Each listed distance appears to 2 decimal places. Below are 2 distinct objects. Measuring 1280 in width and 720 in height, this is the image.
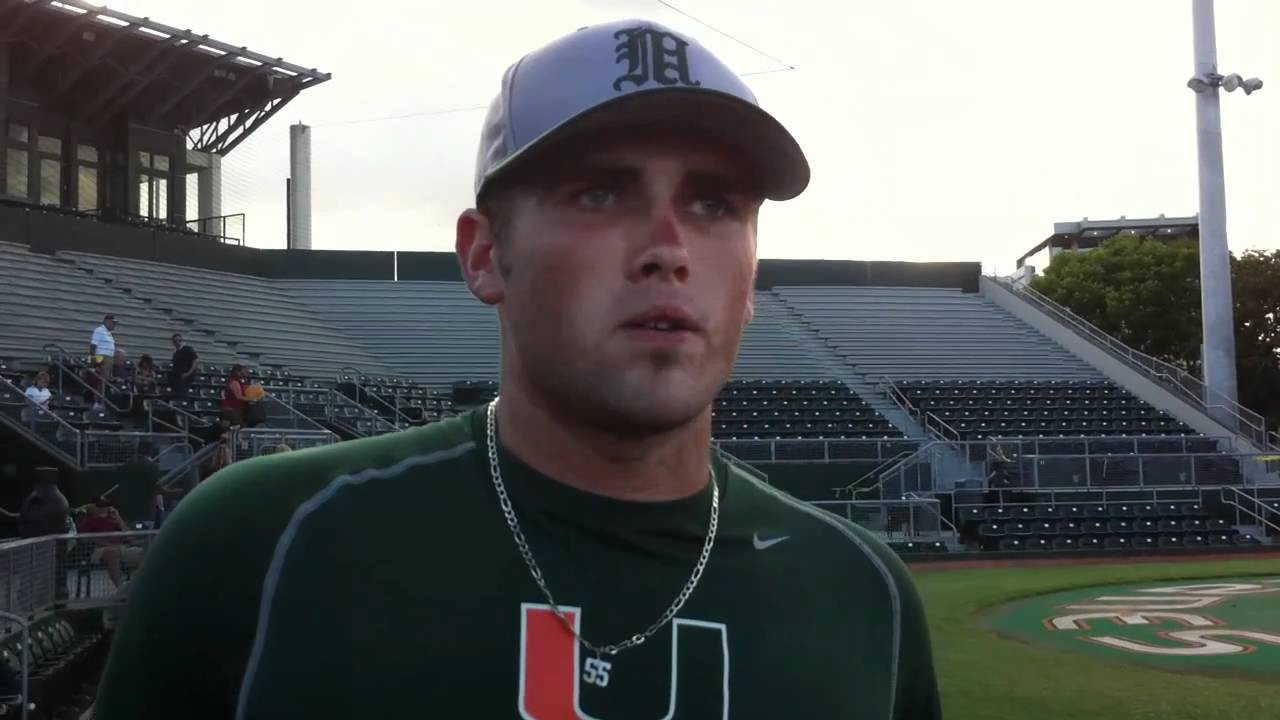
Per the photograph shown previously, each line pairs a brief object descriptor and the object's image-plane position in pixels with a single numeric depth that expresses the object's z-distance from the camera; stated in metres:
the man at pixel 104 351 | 18.86
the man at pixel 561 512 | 1.74
